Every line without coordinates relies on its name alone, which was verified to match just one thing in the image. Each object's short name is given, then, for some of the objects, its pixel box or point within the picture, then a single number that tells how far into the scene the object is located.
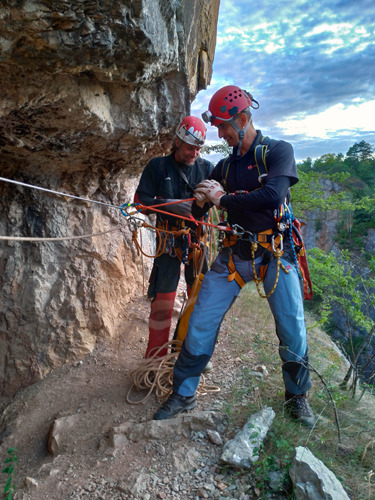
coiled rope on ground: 2.91
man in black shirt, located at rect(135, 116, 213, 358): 3.16
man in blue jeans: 2.45
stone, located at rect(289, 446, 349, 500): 1.78
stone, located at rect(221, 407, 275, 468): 2.09
